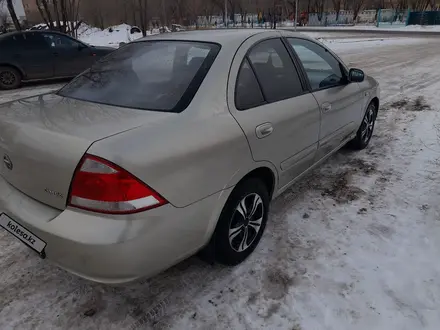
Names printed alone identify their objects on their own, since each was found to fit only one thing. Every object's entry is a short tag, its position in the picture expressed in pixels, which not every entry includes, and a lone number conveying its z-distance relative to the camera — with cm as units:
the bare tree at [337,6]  5344
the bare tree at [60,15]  1495
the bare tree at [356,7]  5300
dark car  900
